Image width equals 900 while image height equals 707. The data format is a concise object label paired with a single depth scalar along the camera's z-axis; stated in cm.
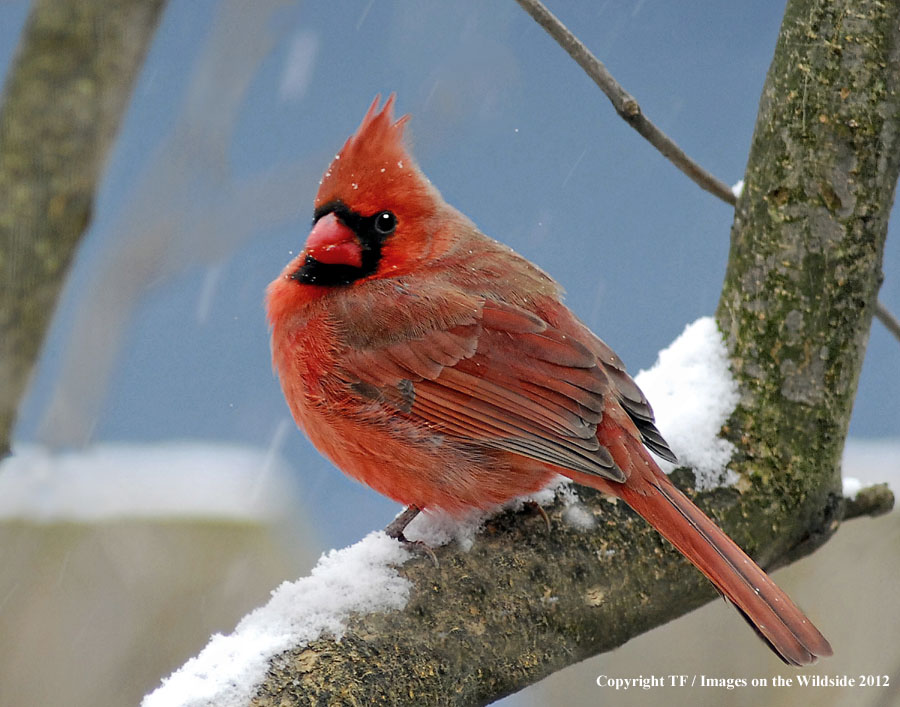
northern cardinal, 422
